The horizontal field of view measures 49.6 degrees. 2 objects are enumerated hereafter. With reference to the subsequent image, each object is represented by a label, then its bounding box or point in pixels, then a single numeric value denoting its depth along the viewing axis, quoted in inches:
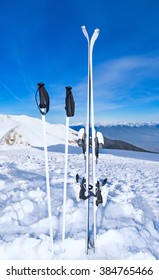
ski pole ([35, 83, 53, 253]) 71.5
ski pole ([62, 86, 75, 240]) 74.4
